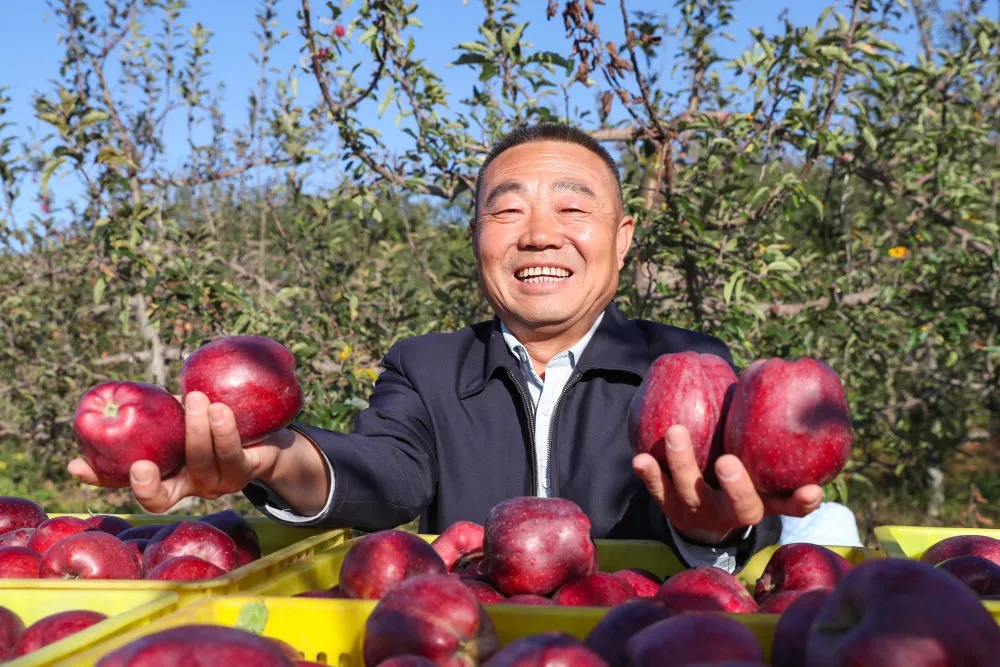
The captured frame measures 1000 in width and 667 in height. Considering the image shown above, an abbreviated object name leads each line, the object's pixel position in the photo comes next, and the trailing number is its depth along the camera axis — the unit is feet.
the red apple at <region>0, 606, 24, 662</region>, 4.05
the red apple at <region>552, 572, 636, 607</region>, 4.55
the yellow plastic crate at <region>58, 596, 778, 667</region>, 3.89
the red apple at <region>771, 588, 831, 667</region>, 3.29
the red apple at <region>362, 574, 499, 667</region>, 3.58
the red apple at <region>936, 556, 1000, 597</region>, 4.62
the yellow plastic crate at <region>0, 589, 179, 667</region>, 3.94
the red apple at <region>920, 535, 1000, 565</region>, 5.23
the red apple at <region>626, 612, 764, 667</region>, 3.02
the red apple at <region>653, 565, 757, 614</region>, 4.04
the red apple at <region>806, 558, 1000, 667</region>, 2.79
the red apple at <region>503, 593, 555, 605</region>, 4.51
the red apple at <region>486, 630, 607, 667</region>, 2.96
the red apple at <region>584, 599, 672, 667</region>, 3.38
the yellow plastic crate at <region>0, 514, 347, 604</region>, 4.41
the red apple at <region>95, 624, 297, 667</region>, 2.72
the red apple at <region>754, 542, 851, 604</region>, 4.73
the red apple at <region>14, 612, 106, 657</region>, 3.94
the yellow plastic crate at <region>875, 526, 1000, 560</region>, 5.77
